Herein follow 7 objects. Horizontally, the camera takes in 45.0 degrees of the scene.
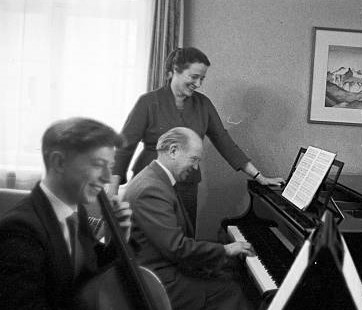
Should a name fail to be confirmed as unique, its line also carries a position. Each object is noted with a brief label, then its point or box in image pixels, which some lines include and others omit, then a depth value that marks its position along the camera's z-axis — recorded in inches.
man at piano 63.9
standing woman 96.7
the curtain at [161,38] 123.3
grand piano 65.9
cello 41.6
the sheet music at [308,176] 71.5
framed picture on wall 129.3
